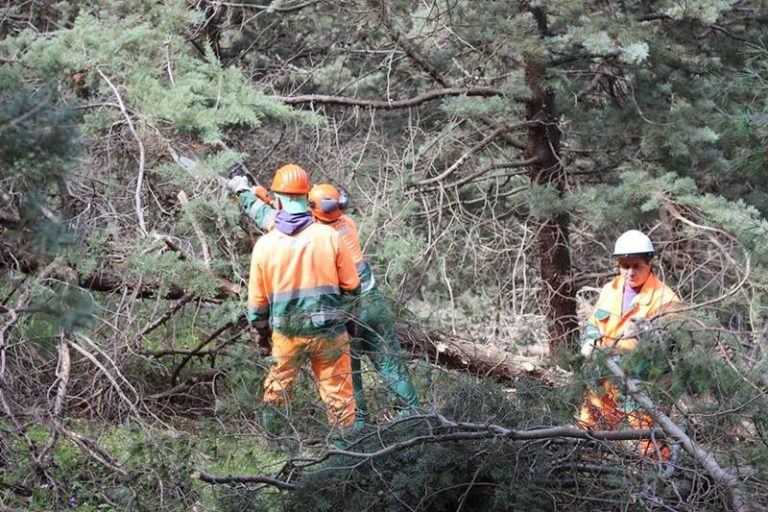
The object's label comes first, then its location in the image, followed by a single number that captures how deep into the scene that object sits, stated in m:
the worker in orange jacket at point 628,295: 13.63
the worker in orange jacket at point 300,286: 13.57
